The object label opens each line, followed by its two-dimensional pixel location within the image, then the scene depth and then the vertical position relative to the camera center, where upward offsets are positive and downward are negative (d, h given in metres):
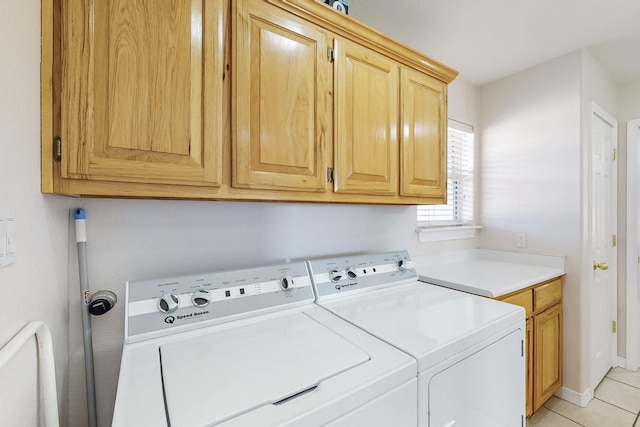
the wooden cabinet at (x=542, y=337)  1.78 -0.87
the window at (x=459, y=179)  2.45 +0.29
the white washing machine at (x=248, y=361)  0.63 -0.44
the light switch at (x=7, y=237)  0.58 -0.05
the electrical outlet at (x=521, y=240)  2.32 -0.25
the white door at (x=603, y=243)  2.13 -0.27
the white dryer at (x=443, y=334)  0.90 -0.44
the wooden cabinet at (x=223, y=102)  0.78 +0.39
